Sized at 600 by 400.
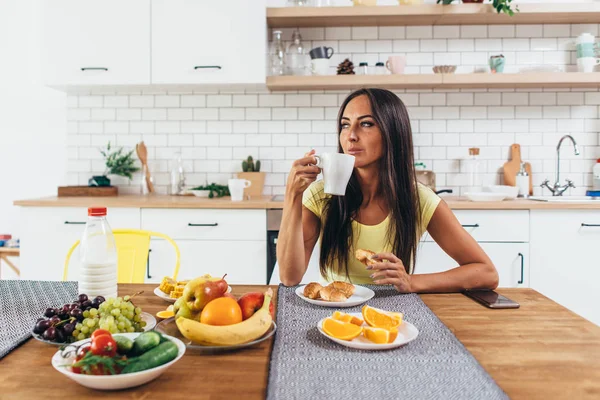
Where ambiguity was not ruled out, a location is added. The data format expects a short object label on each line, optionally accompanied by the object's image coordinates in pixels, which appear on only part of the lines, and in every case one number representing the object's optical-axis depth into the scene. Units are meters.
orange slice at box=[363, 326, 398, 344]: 1.06
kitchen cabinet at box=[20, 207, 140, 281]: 3.21
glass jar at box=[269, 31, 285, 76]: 3.56
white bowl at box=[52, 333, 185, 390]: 0.84
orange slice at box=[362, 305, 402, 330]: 1.14
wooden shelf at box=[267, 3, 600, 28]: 3.35
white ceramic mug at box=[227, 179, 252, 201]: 3.23
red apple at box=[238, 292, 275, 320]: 1.12
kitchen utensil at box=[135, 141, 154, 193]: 3.76
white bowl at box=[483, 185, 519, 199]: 3.35
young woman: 1.83
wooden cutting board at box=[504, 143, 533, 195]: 3.64
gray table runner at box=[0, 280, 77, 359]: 1.15
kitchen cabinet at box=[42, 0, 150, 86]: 3.35
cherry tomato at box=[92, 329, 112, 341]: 0.90
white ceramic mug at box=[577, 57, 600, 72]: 3.44
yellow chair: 2.18
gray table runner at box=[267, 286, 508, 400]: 0.86
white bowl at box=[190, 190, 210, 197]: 3.51
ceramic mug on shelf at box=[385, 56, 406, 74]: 3.46
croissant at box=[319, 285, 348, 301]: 1.38
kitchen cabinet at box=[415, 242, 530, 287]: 3.06
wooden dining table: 0.87
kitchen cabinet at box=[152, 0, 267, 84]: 3.33
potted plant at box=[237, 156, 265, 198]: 3.62
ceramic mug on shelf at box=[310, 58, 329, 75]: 3.46
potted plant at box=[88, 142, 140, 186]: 3.69
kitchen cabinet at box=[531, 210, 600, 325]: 3.05
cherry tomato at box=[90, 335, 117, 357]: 0.88
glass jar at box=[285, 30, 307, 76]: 3.55
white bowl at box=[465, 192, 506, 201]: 3.15
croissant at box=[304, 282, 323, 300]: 1.41
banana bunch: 1.03
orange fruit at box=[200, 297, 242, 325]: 1.07
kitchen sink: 3.35
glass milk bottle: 1.37
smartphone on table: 1.39
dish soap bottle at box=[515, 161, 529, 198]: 3.54
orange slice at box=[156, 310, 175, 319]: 1.30
